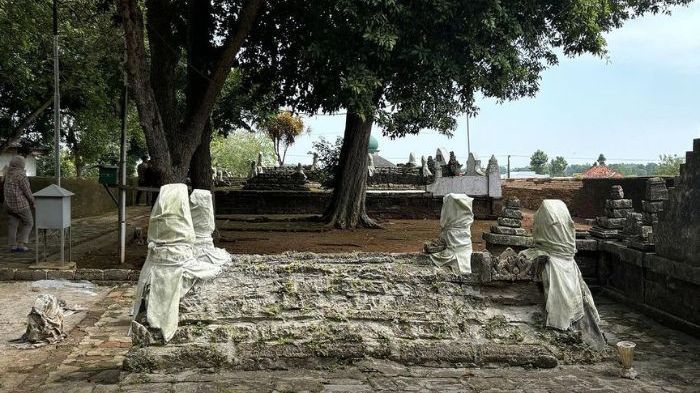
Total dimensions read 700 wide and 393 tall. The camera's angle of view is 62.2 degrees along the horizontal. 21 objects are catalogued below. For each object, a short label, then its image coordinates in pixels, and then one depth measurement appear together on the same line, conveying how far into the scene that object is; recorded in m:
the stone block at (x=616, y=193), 9.11
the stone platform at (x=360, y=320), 5.09
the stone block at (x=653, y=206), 7.98
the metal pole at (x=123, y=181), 10.33
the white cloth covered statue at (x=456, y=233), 6.17
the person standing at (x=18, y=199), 10.86
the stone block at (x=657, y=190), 7.94
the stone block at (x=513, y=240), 9.20
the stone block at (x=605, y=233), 8.88
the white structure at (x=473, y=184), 19.94
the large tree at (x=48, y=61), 14.26
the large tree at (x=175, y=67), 9.52
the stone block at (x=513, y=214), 9.53
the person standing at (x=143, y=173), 21.00
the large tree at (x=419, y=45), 9.63
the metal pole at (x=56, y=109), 10.41
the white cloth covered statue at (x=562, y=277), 5.59
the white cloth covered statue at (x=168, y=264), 5.04
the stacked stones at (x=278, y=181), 21.98
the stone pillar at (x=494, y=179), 19.89
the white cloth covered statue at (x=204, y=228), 5.75
